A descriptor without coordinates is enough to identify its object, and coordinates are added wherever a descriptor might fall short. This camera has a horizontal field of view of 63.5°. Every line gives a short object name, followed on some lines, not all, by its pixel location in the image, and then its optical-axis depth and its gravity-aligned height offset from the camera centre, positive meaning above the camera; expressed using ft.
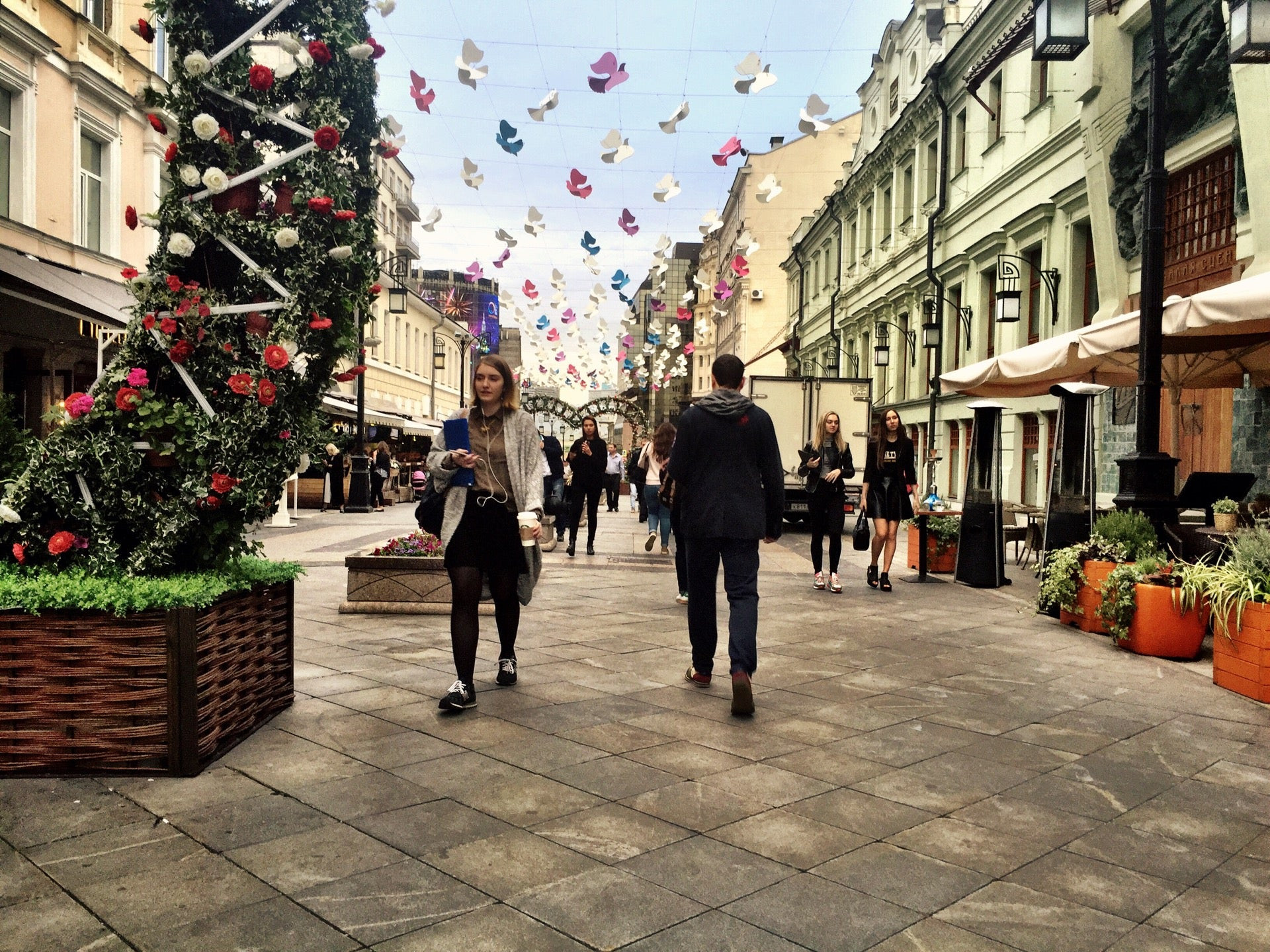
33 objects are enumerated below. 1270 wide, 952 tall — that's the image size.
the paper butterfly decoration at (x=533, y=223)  41.34 +9.93
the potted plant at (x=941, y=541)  40.55 -2.68
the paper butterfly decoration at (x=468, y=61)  28.76 +11.48
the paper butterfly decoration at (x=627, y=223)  44.68 +10.78
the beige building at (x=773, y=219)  166.81 +43.29
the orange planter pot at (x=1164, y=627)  22.88 -3.38
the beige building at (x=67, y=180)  43.57 +15.12
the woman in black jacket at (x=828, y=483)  32.96 -0.34
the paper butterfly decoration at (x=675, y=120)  33.12 +11.38
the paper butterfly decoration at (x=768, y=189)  40.01 +11.17
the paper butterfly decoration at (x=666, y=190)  39.86 +11.00
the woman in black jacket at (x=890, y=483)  34.68 -0.32
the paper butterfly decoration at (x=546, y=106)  31.63 +11.45
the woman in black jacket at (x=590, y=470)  46.60 -0.04
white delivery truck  67.82 +4.32
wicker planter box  12.77 -2.91
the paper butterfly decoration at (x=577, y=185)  38.83 +10.86
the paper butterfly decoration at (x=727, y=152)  39.01 +12.15
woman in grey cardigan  17.01 -0.69
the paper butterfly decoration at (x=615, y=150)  35.22 +11.01
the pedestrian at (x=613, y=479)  82.61 -0.74
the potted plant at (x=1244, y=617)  18.76 -2.62
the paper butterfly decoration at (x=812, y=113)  34.47 +12.10
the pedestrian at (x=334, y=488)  79.51 -1.76
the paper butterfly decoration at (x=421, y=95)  26.35 +9.64
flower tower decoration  13.66 +2.27
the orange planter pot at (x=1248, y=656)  18.67 -3.37
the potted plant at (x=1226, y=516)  28.19 -1.05
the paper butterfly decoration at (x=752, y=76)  31.73 +12.34
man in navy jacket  18.15 -0.49
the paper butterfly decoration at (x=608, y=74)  31.32 +12.26
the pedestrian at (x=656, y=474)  38.06 -0.16
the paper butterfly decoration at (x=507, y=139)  35.19 +11.46
